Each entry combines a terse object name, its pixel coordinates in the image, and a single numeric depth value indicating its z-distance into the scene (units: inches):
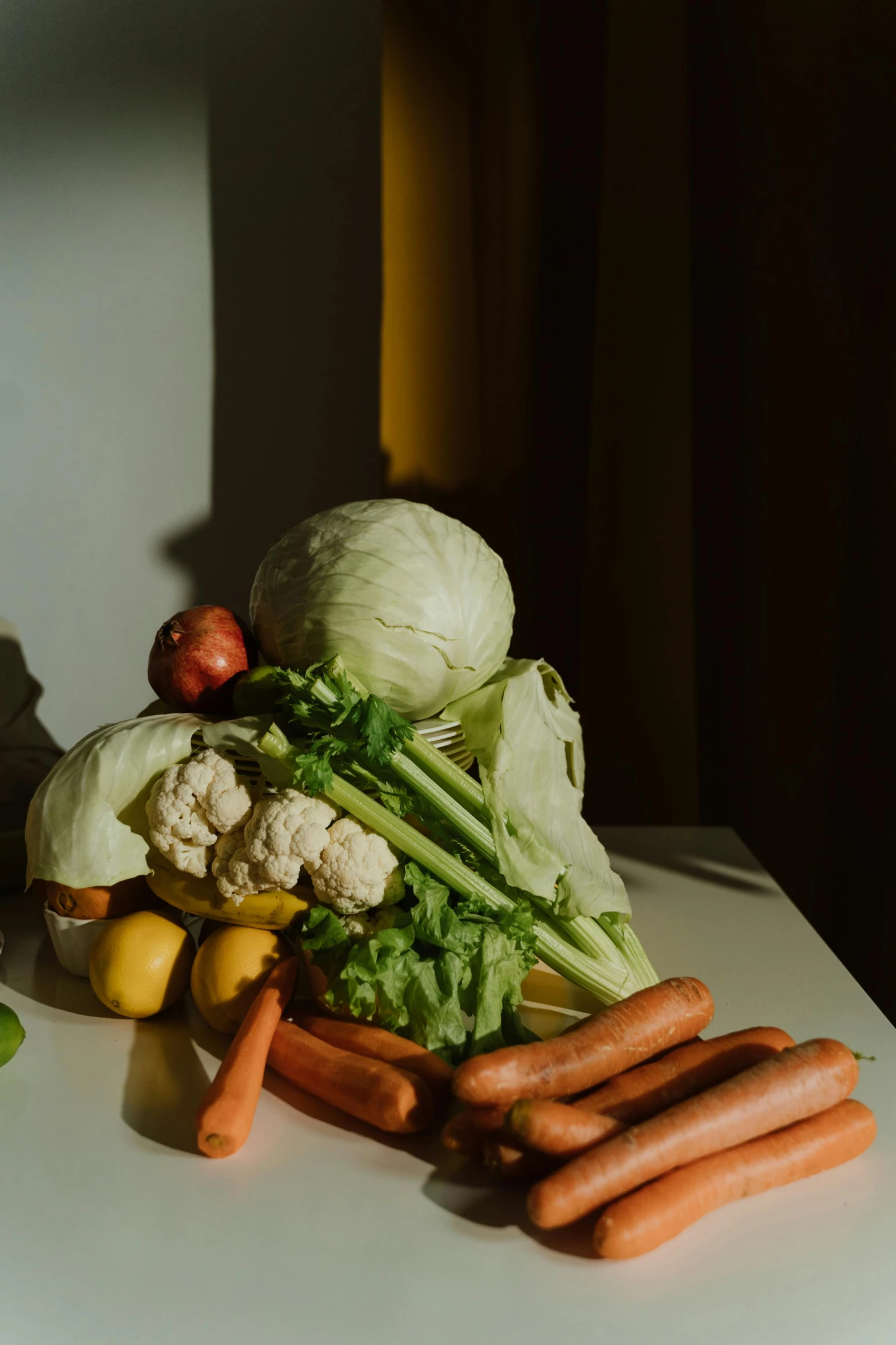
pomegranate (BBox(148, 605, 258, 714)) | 45.0
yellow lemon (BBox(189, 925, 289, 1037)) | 40.1
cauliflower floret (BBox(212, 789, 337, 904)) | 39.1
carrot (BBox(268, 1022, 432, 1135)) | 33.9
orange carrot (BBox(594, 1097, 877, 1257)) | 28.6
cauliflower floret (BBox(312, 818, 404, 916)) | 39.1
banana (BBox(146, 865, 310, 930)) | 41.2
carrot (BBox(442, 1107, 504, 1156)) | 32.6
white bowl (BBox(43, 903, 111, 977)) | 43.4
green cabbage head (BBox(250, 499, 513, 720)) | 42.3
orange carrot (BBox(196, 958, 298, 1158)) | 33.0
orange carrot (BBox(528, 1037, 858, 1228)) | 29.4
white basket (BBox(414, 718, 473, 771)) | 44.6
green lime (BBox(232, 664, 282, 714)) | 42.9
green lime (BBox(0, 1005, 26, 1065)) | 36.6
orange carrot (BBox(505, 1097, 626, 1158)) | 30.5
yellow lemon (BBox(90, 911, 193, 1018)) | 40.5
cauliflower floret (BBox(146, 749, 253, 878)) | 40.2
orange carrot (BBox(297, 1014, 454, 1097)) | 36.0
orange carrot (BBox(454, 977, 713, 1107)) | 33.0
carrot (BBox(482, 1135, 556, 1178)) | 31.2
